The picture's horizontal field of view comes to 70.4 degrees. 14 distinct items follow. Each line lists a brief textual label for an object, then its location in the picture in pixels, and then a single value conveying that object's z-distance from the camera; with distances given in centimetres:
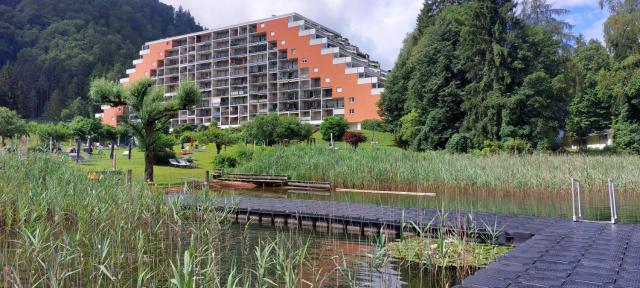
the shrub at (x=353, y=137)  4247
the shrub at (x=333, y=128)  4450
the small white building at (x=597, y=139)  4438
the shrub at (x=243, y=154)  2600
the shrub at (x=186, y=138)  4750
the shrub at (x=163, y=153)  2722
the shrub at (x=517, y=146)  2802
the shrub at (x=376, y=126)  4550
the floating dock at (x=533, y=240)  462
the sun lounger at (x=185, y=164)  2748
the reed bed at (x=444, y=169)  1541
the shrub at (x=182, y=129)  5512
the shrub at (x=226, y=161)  2622
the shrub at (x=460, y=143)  3078
